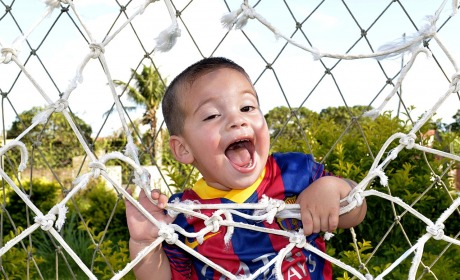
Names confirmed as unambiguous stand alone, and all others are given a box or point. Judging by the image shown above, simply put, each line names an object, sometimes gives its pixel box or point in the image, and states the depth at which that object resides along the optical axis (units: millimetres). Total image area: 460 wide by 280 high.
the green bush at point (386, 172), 2029
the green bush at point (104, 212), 3885
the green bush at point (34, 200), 4109
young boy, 1046
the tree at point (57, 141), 10848
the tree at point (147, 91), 18047
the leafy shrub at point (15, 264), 2213
